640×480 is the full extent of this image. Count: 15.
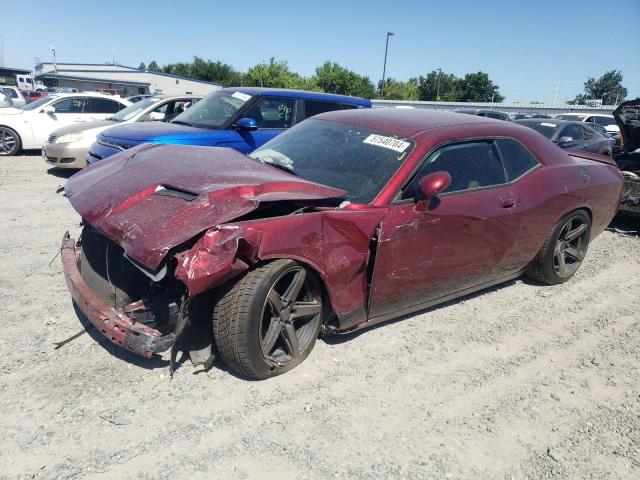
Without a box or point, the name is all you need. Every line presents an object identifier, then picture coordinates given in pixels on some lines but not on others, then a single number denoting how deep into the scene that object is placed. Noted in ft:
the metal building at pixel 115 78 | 187.62
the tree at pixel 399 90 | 230.48
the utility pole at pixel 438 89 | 228.18
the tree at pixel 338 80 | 211.41
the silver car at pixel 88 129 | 27.73
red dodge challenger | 8.54
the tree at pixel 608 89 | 264.31
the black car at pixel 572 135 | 36.73
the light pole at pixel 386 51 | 146.59
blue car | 21.48
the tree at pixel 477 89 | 244.83
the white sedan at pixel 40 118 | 34.99
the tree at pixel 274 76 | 221.52
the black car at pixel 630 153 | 21.85
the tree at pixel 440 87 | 243.81
